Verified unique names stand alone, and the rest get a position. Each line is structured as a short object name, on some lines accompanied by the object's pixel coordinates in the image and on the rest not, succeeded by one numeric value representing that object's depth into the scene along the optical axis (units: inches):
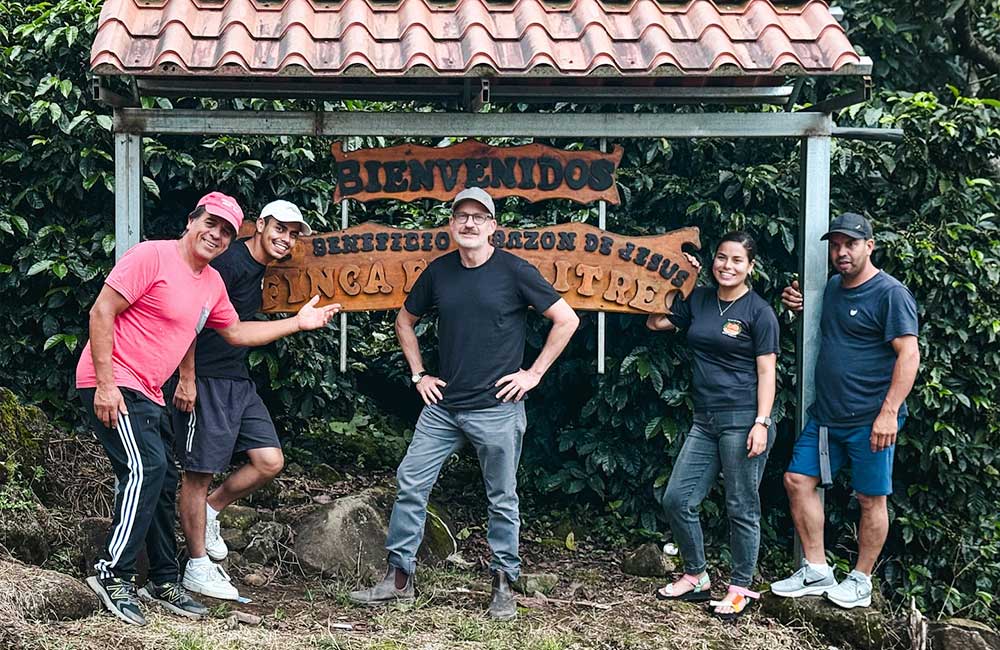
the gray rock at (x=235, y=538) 246.5
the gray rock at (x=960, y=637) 215.8
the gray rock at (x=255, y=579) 232.5
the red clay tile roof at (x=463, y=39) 205.9
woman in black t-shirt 213.2
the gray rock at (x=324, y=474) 297.9
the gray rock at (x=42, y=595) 186.5
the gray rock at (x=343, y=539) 239.1
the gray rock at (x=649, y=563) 253.9
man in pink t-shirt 191.6
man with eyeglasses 210.8
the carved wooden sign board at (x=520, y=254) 236.4
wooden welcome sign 238.1
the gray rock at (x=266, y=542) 243.1
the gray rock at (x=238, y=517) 251.6
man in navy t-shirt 209.8
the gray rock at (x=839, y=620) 216.7
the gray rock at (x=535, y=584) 236.4
